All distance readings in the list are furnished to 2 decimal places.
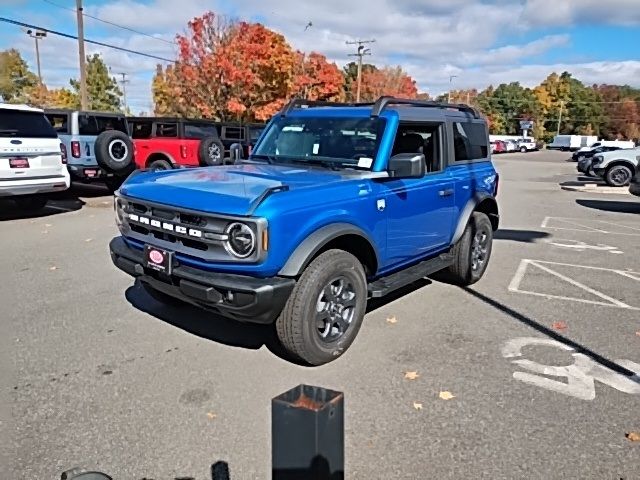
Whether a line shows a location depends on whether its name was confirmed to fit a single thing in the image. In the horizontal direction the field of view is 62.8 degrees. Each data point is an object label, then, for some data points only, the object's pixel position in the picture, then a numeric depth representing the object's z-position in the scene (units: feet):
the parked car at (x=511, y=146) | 196.54
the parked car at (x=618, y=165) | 60.23
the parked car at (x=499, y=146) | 182.48
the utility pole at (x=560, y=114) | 319.59
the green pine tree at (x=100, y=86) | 192.44
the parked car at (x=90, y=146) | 38.81
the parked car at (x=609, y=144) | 94.36
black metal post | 5.26
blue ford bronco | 11.50
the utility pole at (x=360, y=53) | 171.42
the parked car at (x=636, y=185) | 40.83
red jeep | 42.39
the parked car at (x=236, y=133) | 46.91
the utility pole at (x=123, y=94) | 248.97
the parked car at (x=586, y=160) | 73.67
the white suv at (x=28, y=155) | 29.19
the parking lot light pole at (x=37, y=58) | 186.14
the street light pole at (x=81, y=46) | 71.05
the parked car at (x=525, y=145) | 208.85
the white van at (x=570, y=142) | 235.54
